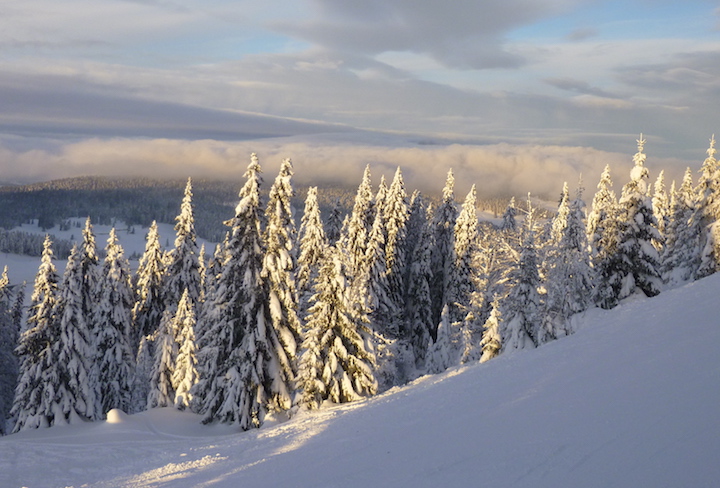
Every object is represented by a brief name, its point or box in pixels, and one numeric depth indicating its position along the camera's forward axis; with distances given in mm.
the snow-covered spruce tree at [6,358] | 45812
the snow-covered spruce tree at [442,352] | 40844
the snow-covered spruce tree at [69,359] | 33156
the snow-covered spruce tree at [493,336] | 29078
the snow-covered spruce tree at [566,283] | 25891
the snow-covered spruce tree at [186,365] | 35031
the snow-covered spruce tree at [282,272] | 26469
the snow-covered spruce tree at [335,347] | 23312
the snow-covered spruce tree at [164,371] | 38562
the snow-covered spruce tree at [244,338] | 25891
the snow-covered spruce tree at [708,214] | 34656
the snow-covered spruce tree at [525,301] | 27891
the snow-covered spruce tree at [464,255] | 48469
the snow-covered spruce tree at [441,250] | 53906
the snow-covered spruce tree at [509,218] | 56991
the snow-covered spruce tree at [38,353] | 33250
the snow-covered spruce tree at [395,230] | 46875
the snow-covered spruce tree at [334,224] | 50888
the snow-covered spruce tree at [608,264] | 32312
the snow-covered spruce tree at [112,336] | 38406
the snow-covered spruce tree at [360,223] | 43562
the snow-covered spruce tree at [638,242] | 31406
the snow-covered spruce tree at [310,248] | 38872
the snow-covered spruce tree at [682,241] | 40531
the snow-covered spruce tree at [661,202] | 59969
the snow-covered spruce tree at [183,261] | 43188
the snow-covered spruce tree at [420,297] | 49594
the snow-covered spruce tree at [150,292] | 45500
